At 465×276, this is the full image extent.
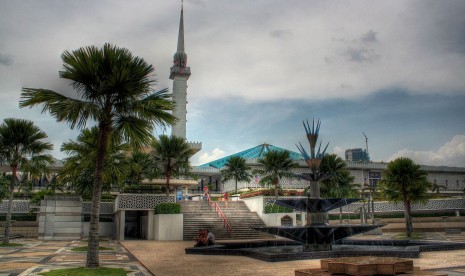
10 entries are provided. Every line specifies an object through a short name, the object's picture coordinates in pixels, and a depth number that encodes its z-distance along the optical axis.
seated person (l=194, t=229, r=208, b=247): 16.83
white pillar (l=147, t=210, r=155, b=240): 25.10
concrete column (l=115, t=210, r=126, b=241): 25.22
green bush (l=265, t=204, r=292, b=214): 26.48
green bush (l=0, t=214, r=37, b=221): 28.64
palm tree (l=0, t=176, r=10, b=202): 23.83
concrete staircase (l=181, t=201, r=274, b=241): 24.78
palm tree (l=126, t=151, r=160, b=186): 27.14
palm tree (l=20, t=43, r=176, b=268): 10.26
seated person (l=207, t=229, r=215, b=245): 16.88
